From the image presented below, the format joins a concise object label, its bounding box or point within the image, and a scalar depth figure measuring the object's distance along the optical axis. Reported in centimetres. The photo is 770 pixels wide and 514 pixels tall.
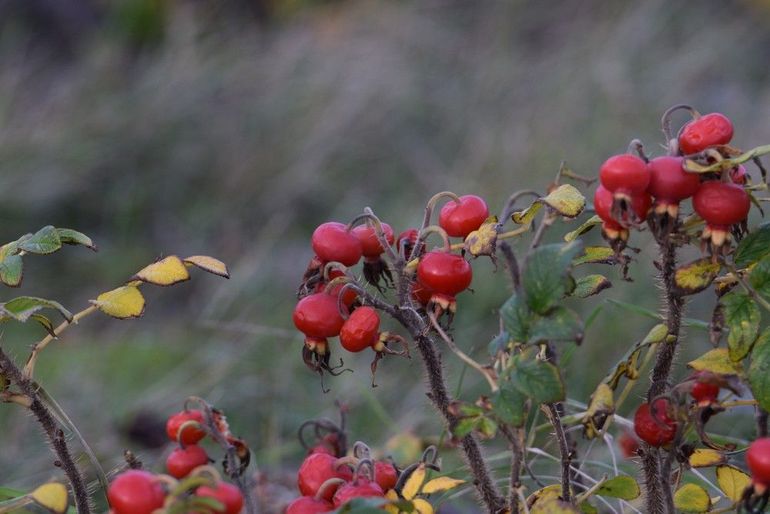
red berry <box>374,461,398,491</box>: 127
